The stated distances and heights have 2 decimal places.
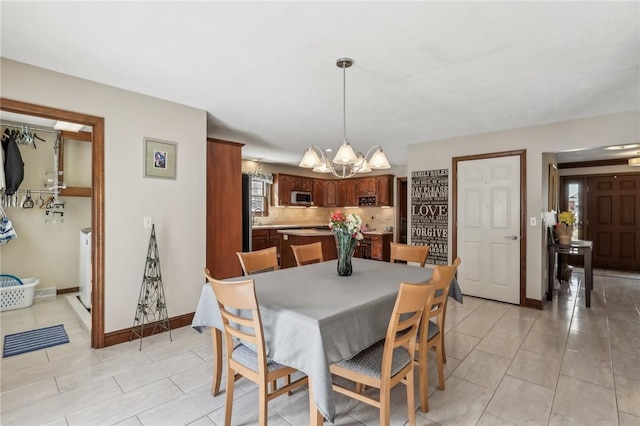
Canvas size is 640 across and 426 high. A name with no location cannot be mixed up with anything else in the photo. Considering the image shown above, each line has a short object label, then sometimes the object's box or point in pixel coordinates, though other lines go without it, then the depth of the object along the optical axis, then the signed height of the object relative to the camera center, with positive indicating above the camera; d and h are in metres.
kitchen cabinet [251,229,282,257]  6.59 -0.56
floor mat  2.83 -1.22
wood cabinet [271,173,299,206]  7.49 +0.53
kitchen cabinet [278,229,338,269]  6.00 -0.56
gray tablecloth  1.49 -0.57
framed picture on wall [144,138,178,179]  3.17 +0.56
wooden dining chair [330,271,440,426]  1.60 -0.83
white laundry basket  3.83 -1.03
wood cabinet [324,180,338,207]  8.66 +0.53
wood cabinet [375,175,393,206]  7.88 +0.56
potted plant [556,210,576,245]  4.56 -0.21
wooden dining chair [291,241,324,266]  3.15 -0.42
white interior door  4.34 -0.21
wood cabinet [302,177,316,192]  8.05 +0.74
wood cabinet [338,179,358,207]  8.51 +0.53
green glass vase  2.48 -0.30
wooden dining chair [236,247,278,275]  2.67 -0.42
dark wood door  6.26 -0.15
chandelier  2.59 +0.48
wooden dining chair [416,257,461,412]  1.98 -0.83
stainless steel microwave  7.78 +0.36
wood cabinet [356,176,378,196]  8.12 +0.69
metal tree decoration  3.13 -0.90
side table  4.29 -0.64
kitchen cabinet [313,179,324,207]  8.44 +0.55
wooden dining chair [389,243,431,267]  3.14 -0.41
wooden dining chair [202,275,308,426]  1.62 -0.76
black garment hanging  3.87 +0.61
